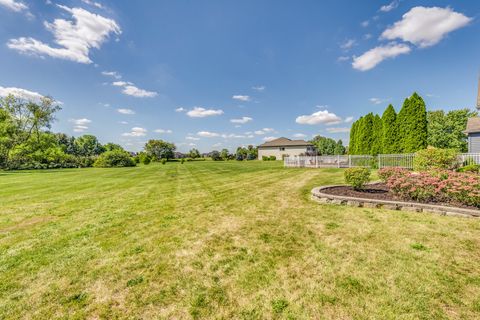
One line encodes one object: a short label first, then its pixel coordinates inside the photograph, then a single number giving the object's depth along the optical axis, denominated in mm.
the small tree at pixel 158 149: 61281
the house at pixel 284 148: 52656
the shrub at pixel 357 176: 7691
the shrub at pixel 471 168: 10570
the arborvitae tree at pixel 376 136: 19623
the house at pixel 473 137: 17356
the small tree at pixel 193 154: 67706
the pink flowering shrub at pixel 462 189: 5307
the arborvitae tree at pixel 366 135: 20500
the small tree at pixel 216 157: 59941
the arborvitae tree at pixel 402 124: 16500
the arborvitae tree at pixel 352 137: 24162
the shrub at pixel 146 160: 43400
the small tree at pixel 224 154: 60581
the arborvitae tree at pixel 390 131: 17469
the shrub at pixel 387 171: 7623
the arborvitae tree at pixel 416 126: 15828
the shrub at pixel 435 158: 11375
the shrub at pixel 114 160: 39062
